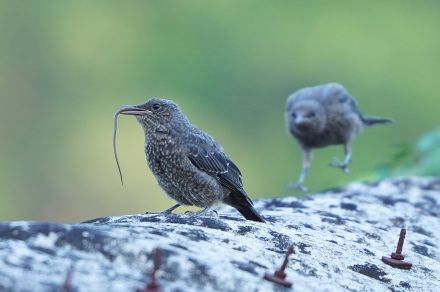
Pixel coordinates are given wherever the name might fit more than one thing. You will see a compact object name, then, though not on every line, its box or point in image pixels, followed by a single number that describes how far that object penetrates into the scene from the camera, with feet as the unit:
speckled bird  29.12
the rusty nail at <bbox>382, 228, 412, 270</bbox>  23.18
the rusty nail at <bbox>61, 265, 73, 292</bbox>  14.90
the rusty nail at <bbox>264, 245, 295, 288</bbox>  18.20
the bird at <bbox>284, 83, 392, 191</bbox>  52.39
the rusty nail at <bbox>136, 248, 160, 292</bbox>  15.85
